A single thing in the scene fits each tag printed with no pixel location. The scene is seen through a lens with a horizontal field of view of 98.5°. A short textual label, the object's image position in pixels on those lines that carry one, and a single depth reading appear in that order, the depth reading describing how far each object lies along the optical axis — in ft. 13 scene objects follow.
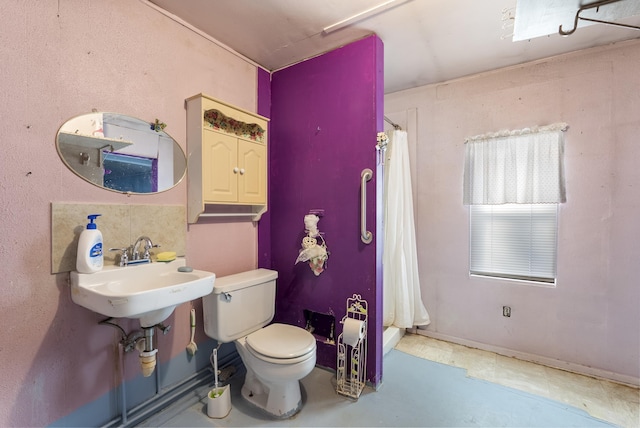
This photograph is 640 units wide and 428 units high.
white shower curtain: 8.06
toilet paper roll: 5.55
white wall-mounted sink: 3.69
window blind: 7.09
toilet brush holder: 5.14
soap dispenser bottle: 4.10
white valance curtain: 6.81
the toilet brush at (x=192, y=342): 5.55
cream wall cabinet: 5.61
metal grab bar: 5.93
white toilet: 4.93
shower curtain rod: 8.79
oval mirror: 4.37
